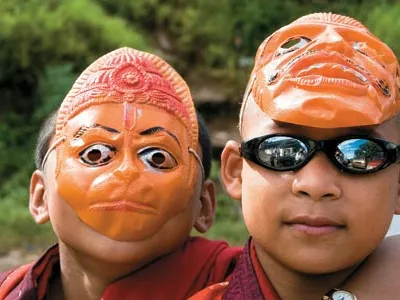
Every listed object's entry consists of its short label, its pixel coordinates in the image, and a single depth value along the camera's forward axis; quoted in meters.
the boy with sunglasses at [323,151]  1.39
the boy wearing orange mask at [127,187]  1.48
